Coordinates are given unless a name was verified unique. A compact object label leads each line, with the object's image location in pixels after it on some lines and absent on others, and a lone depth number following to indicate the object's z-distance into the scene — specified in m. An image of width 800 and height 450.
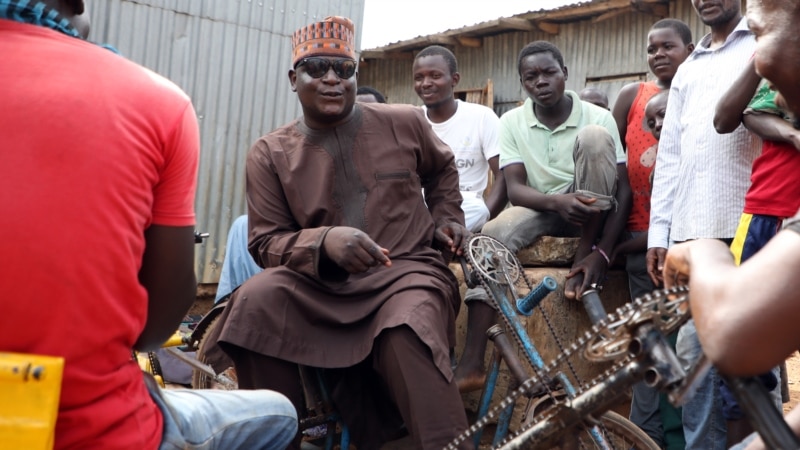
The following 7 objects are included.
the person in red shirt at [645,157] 3.96
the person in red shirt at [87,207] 1.51
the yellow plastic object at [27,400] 1.36
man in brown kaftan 3.02
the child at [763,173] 3.06
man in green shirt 4.21
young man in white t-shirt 5.24
